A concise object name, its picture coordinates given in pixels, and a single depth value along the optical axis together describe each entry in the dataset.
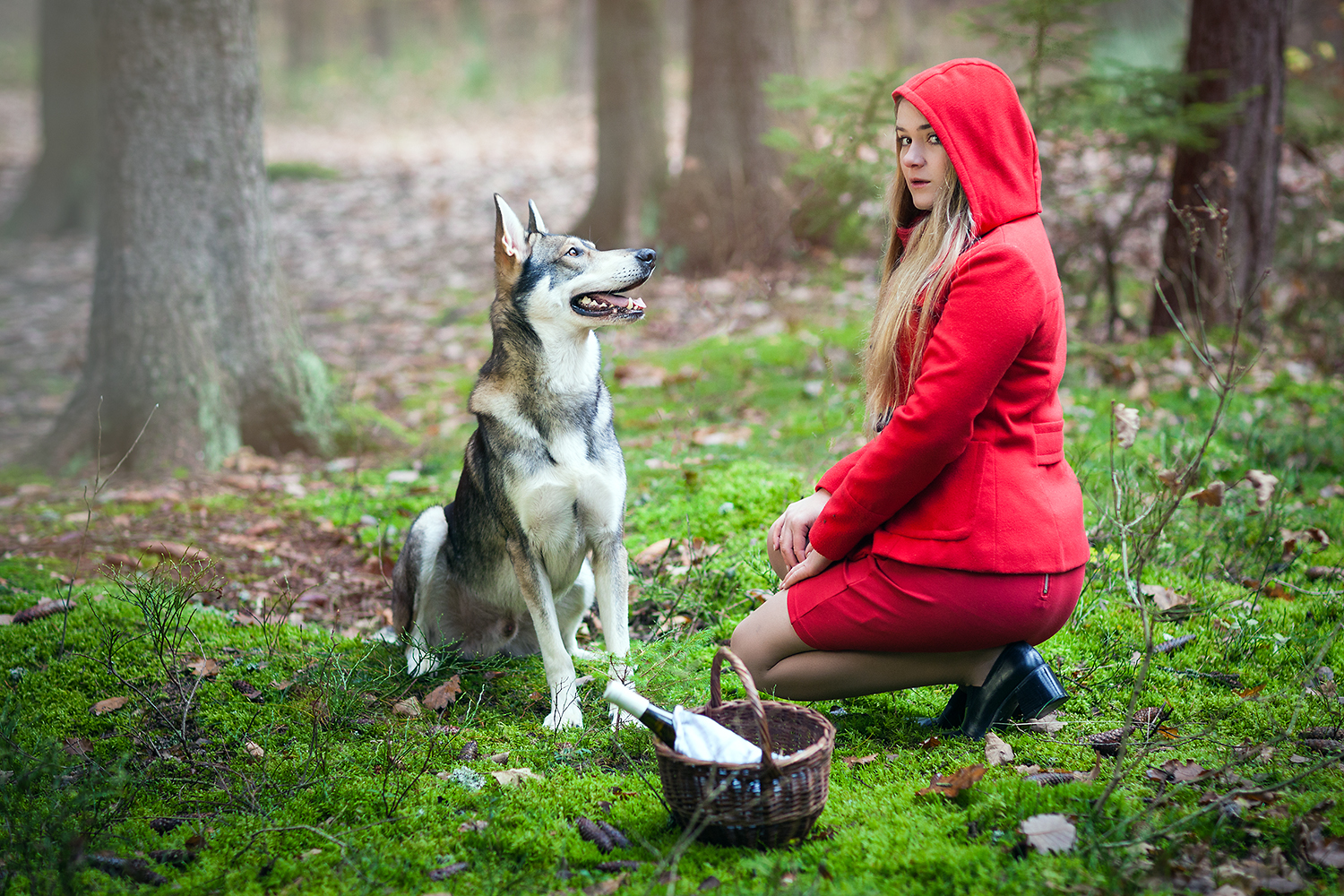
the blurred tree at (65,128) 12.67
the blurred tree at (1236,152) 6.59
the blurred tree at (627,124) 10.30
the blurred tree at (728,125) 9.72
